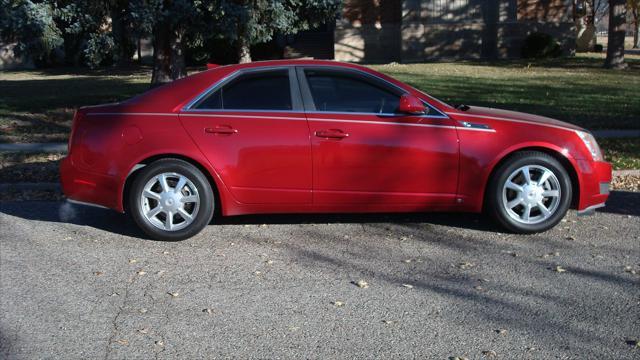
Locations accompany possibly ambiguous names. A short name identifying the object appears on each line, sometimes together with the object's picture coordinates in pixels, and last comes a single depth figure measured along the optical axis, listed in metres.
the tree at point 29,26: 12.80
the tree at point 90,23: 13.59
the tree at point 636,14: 37.66
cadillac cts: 6.53
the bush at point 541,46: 30.91
